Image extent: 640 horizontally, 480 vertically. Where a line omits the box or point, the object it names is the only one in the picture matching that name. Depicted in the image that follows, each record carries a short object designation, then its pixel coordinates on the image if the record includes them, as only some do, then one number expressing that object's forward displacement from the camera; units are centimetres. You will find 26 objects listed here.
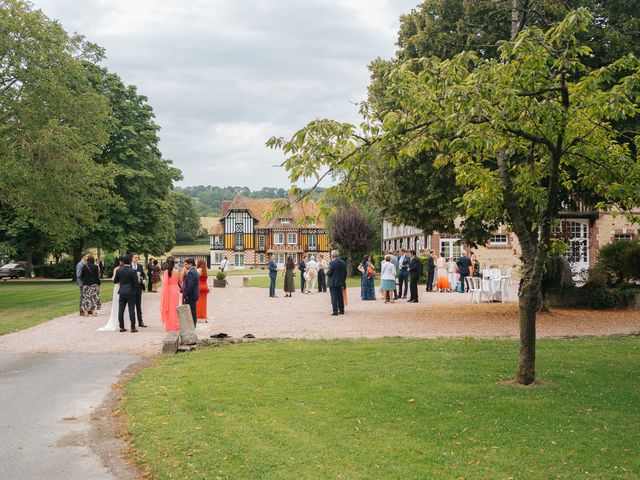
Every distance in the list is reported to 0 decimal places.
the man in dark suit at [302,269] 3341
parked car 6363
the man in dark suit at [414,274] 2511
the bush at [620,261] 2345
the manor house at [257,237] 9188
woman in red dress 1805
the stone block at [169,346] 1312
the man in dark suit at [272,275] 2975
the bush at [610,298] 2205
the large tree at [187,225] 11589
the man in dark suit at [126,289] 1690
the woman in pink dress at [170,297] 1644
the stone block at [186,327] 1330
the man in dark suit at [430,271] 3245
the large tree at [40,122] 2664
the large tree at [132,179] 4378
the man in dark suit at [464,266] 3180
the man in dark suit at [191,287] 1617
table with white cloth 2527
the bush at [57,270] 5834
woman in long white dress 1720
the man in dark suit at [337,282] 2034
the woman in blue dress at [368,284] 2612
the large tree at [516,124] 766
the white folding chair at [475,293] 2538
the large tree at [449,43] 1723
